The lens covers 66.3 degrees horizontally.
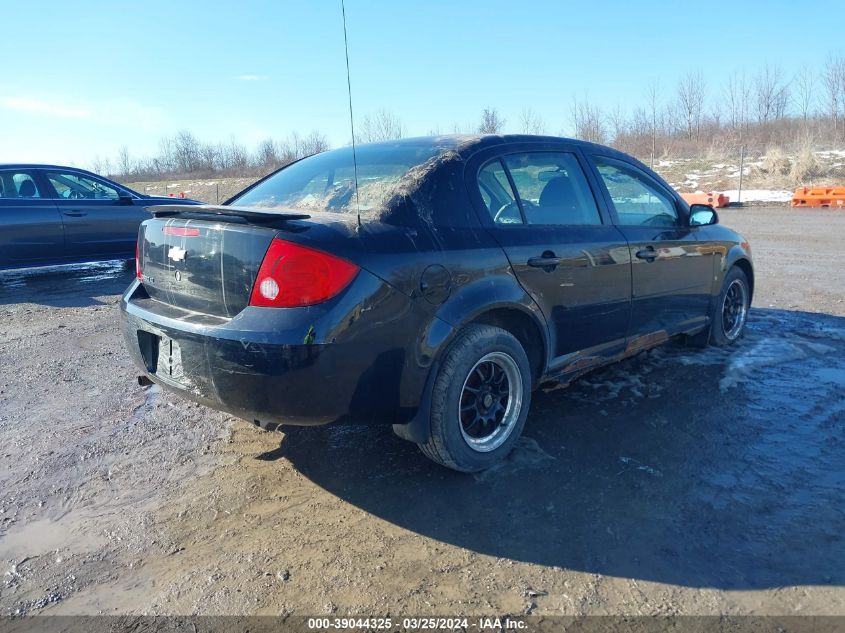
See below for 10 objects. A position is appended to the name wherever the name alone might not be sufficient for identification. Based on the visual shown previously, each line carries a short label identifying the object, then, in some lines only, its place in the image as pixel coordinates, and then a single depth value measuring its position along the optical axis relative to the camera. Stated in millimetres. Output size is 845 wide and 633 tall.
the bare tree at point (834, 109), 37469
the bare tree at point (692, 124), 43250
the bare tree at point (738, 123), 42281
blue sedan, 8336
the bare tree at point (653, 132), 36975
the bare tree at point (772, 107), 41438
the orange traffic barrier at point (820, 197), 19036
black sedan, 2674
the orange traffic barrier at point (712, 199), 20047
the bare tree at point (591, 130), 38031
